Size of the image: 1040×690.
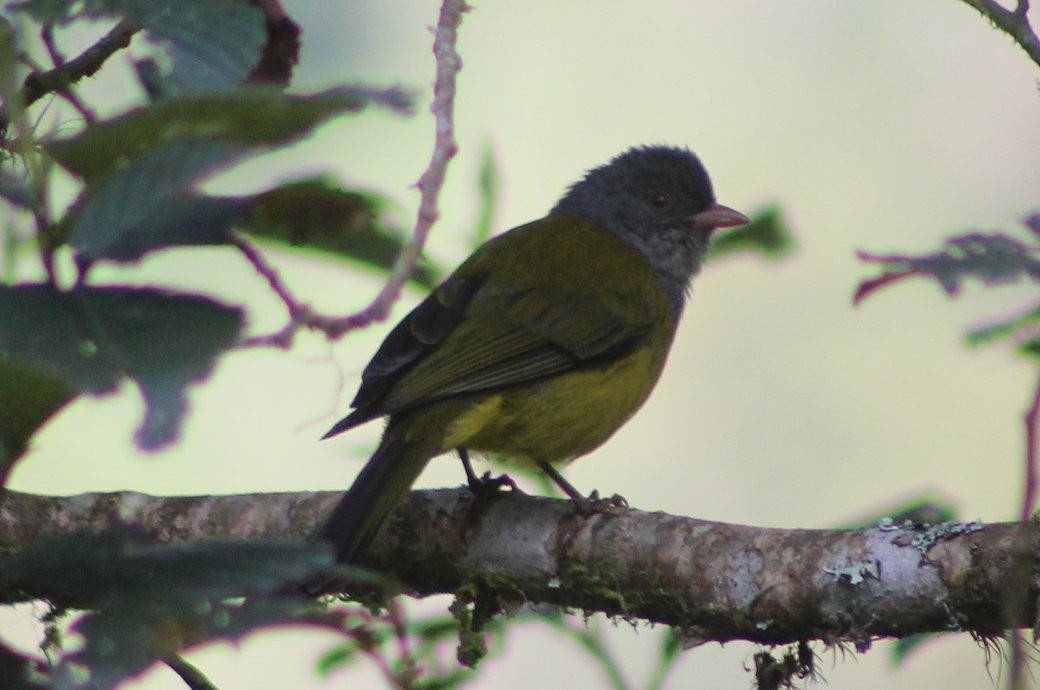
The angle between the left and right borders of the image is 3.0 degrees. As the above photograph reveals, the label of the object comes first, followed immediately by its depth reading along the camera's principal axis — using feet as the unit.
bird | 15.57
